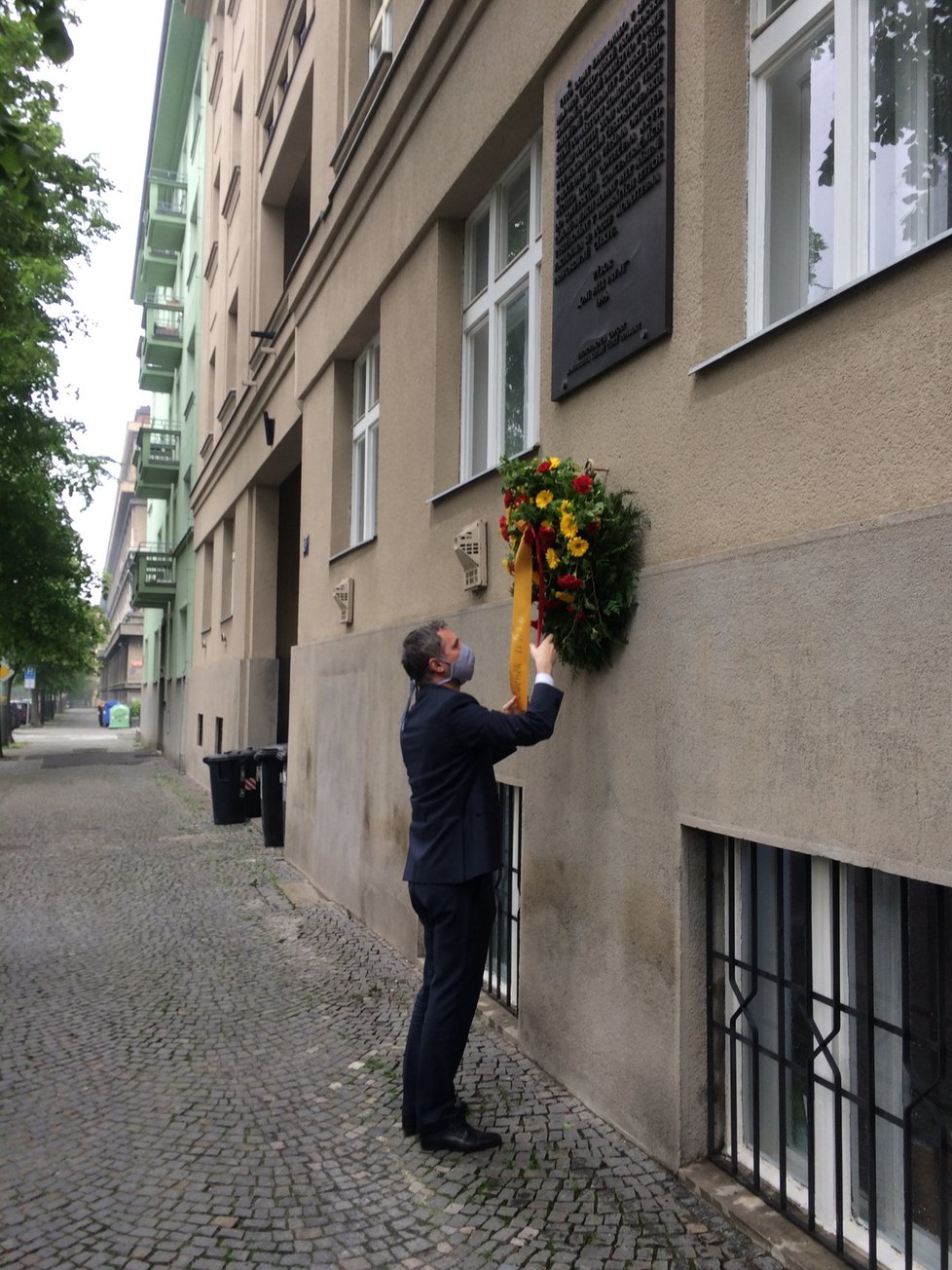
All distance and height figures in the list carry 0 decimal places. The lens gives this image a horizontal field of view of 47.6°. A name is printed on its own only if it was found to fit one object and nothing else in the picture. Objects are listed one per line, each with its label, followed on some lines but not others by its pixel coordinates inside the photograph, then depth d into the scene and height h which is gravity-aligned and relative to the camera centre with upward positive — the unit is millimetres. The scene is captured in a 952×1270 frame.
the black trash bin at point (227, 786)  14141 -1192
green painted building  26250 +9490
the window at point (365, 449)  9367 +2212
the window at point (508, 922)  5906 -1237
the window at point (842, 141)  3209 +1839
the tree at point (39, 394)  13016 +5178
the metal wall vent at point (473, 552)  6020 +824
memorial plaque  4262 +2138
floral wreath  4316 +582
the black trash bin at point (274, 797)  12359 -1153
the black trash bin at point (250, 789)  14214 -1238
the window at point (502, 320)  6090 +2303
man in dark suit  4020 -629
